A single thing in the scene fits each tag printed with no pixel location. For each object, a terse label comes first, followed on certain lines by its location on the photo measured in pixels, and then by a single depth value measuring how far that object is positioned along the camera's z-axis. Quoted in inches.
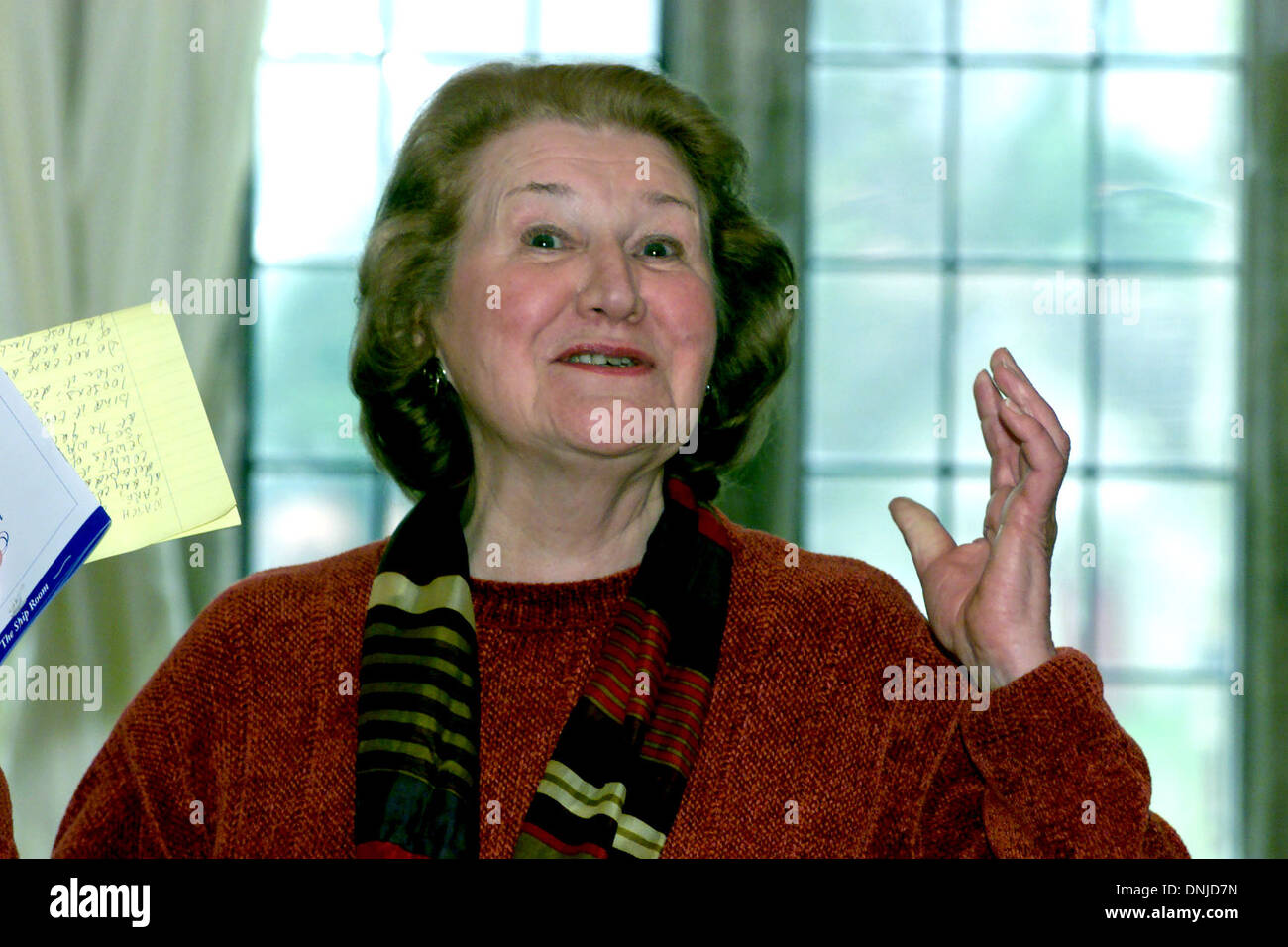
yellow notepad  39.2
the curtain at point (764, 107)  98.3
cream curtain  92.7
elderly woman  38.7
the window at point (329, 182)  100.9
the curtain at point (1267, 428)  101.4
